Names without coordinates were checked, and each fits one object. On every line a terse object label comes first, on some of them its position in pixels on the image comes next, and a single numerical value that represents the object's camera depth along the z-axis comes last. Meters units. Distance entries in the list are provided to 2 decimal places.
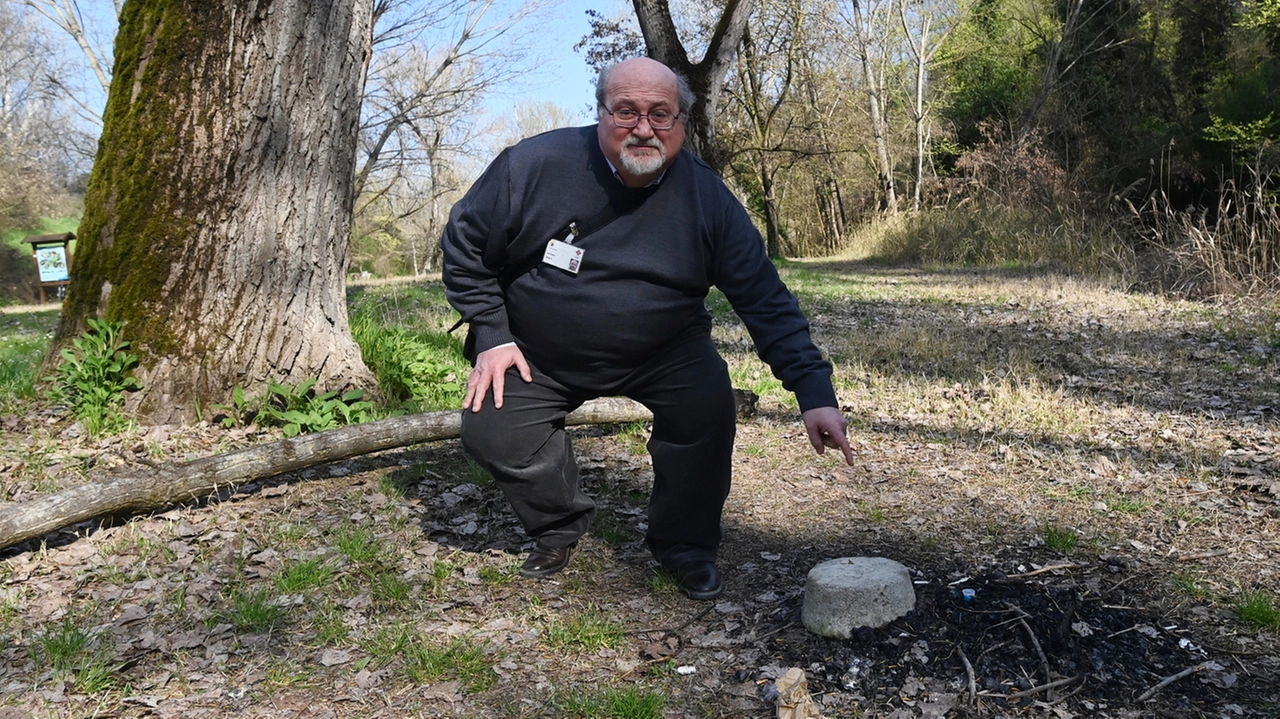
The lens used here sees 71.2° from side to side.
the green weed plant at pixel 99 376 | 4.51
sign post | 21.28
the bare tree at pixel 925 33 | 26.27
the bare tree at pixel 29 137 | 27.77
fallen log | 3.38
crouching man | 3.12
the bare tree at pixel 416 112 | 22.47
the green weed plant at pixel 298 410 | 4.69
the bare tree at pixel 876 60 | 26.78
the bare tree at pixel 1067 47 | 20.58
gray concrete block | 2.92
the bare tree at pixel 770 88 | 25.84
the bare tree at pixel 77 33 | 21.84
